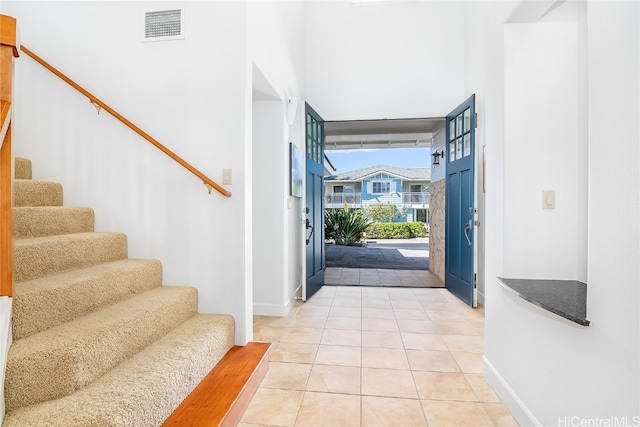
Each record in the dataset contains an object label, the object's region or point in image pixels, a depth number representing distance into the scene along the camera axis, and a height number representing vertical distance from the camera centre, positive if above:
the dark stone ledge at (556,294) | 1.30 -0.39
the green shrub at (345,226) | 9.80 -0.38
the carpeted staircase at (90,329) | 1.24 -0.56
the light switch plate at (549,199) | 1.83 +0.09
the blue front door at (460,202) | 3.73 +0.15
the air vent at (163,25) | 2.30 +1.37
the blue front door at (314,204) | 3.92 +0.13
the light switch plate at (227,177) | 2.26 +0.26
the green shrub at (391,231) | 13.11 -0.70
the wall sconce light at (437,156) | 5.07 +0.94
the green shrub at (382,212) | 14.40 +0.09
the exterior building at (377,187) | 16.28 +1.41
